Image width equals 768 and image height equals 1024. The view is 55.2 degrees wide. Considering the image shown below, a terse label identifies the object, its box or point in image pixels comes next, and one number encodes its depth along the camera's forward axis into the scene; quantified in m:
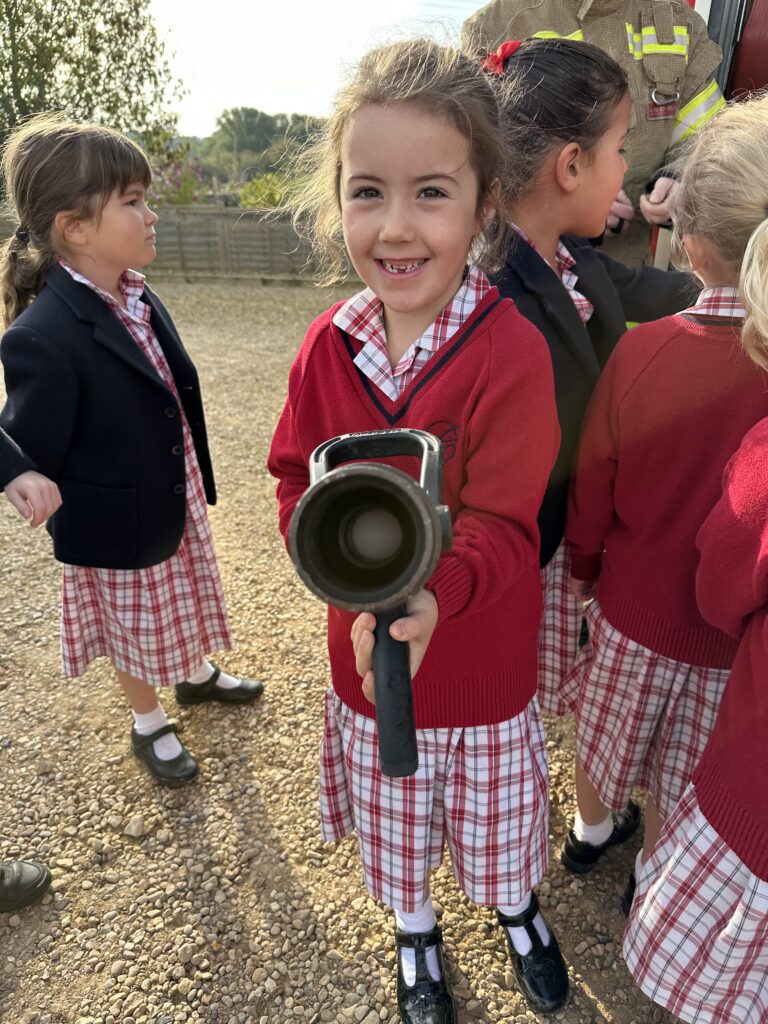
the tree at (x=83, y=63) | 13.16
